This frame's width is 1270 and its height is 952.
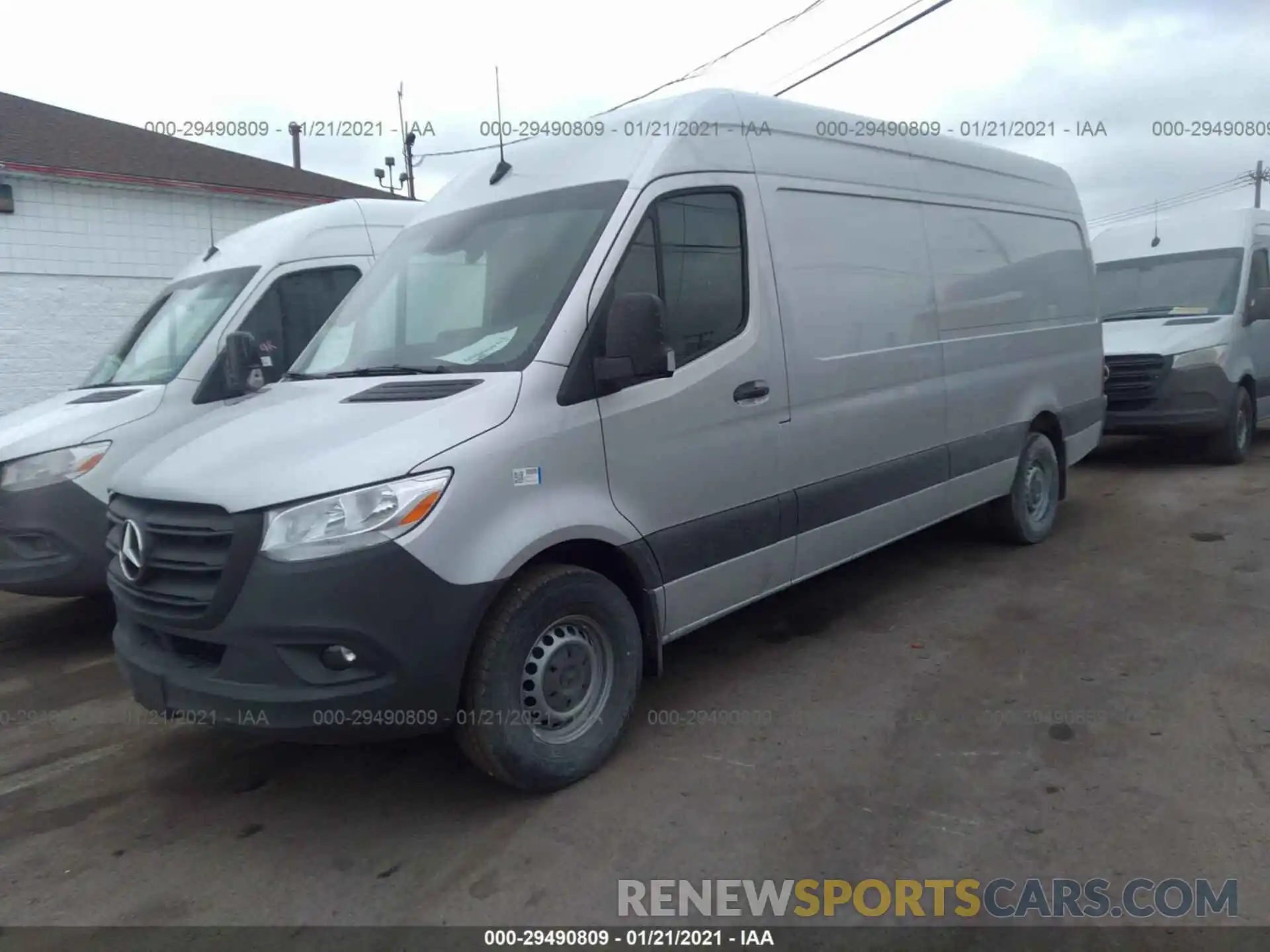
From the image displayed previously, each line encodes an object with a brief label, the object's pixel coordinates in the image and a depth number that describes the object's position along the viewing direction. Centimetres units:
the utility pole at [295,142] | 2654
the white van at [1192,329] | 968
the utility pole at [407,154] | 2430
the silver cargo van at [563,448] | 323
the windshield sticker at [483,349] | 382
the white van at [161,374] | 552
